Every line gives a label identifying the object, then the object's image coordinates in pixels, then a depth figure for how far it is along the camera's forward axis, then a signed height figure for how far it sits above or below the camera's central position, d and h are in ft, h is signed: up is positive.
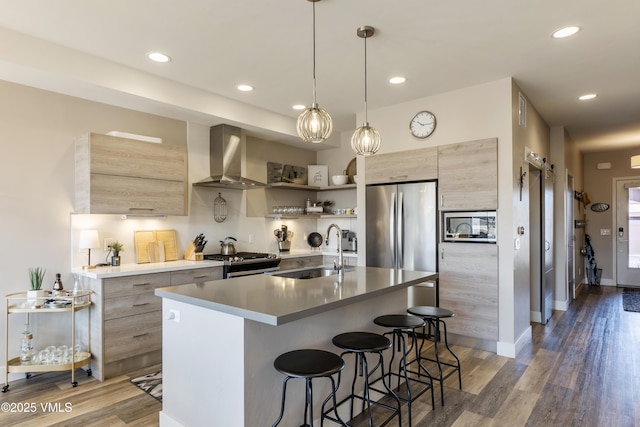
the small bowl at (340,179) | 18.89 +2.14
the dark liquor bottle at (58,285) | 11.02 -1.80
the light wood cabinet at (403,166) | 13.99 +2.15
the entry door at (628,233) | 24.98 -0.98
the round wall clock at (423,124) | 14.10 +3.69
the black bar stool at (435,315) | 9.48 -2.42
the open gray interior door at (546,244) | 16.38 -1.17
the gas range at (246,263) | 13.80 -1.58
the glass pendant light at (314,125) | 8.43 +2.20
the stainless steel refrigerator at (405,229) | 13.93 -0.33
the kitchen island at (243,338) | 6.43 -2.27
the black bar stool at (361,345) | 7.18 -2.42
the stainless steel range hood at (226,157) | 15.01 +2.69
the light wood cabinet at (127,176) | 11.30 +1.53
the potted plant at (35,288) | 10.44 -1.82
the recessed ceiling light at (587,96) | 14.04 +4.68
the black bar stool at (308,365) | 6.00 -2.41
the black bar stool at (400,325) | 8.41 -2.37
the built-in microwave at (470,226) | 12.78 -0.21
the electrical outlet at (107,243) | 12.53 -0.65
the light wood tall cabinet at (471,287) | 12.68 -2.37
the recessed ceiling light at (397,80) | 12.42 +4.74
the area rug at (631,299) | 19.15 -4.59
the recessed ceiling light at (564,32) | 9.17 +4.68
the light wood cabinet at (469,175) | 12.65 +1.57
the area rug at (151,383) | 9.88 -4.50
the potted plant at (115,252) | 12.32 -0.95
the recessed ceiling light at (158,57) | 10.66 +4.82
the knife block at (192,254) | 14.16 -1.20
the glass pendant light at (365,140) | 9.69 +2.11
